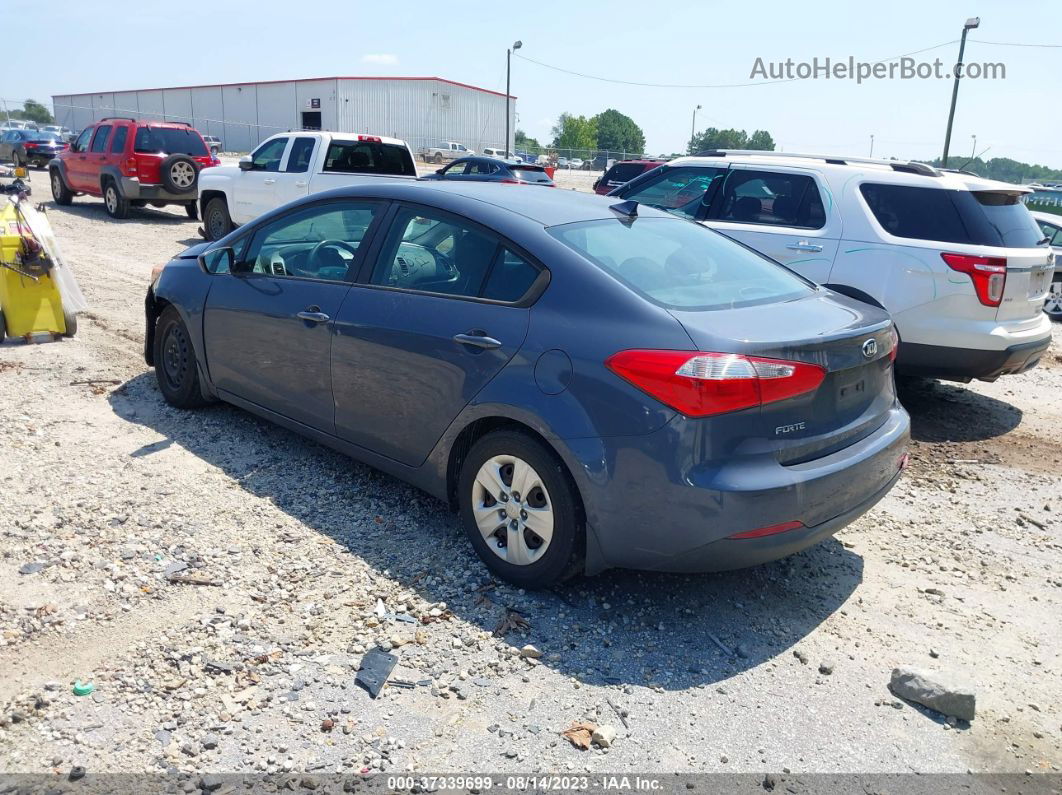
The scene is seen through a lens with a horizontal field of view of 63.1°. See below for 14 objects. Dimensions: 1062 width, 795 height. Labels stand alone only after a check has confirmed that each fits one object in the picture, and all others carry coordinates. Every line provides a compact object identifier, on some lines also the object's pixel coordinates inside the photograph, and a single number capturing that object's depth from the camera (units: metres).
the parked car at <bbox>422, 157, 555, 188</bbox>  19.52
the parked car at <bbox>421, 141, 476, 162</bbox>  59.12
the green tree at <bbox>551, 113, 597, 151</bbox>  119.88
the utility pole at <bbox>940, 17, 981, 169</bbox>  27.08
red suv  16.48
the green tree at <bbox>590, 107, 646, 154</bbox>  129.12
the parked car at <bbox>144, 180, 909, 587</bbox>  3.23
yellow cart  7.22
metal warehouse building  61.06
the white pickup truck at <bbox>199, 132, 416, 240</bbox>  13.41
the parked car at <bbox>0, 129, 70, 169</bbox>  31.16
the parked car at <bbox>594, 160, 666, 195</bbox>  21.96
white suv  5.91
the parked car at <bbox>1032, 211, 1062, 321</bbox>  11.53
